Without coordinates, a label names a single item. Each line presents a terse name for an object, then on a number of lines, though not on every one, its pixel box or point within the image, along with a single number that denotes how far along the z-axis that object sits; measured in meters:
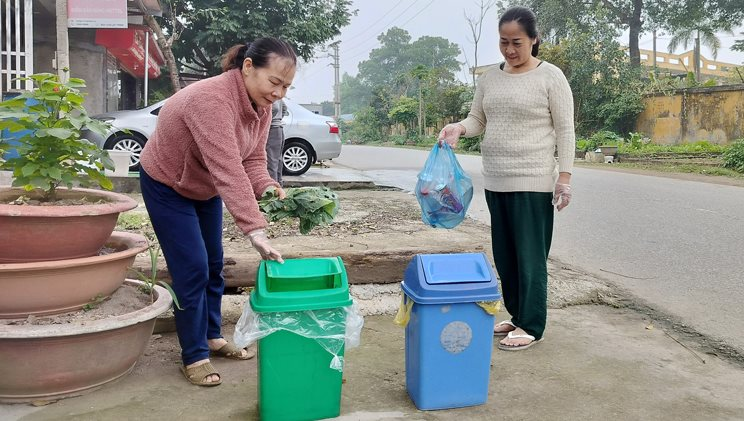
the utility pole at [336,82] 49.44
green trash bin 2.39
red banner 11.40
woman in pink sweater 2.45
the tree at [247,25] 17.81
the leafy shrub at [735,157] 14.12
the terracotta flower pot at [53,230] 2.54
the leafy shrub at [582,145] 20.53
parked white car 10.73
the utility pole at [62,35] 7.78
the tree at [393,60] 81.88
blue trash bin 2.59
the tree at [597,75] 23.50
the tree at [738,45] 28.03
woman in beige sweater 3.15
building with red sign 7.76
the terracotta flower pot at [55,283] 2.54
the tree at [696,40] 32.64
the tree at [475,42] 37.25
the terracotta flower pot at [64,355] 2.51
